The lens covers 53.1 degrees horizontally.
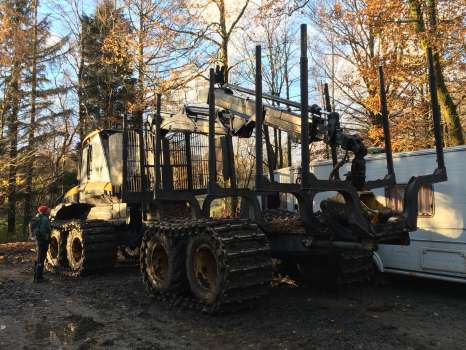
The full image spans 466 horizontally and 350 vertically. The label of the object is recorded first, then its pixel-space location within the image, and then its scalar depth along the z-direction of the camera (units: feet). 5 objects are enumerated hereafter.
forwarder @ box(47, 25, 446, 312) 19.48
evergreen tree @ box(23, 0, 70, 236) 82.02
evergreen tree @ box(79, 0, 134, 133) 84.64
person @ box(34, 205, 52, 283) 32.50
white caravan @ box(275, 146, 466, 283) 24.95
